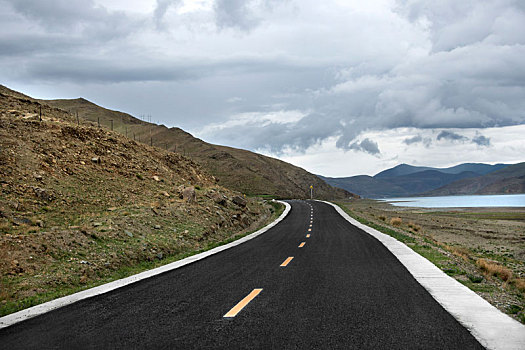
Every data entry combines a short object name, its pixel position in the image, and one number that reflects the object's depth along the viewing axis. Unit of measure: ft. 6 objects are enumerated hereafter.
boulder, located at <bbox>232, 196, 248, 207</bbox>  111.05
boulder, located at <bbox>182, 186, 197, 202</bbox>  85.61
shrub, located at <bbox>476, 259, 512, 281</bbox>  39.61
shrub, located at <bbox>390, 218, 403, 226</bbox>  115.03
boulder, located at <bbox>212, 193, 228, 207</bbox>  97.40
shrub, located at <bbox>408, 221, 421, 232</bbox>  108.66
